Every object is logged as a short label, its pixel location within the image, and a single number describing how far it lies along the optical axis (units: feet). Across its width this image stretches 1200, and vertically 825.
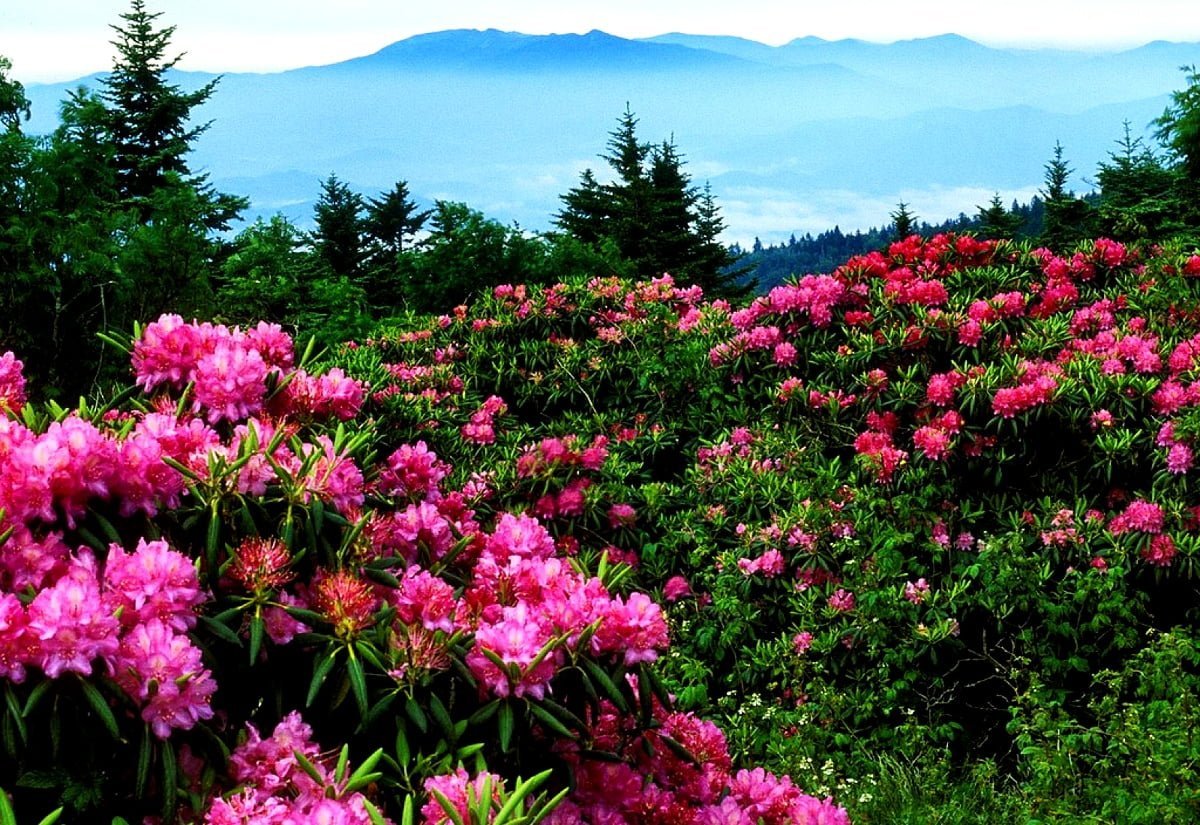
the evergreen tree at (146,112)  86.33
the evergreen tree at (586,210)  98.63
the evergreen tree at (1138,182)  70.86
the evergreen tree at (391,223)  103.65
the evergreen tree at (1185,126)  64.59
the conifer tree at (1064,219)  74.21
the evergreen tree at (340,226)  99.30
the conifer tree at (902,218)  100.88
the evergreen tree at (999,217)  99.45
